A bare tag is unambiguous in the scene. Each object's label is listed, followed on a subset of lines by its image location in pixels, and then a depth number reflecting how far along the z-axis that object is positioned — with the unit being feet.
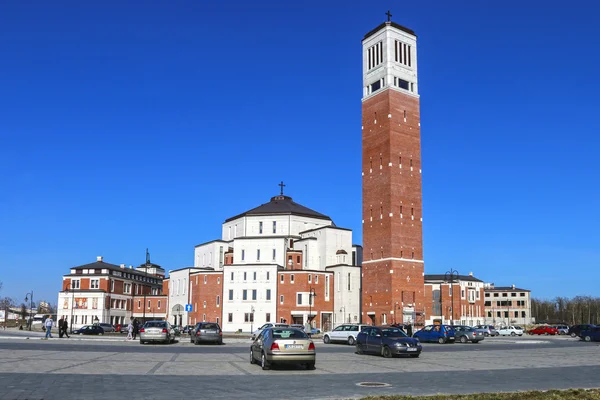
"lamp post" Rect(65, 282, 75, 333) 331.36
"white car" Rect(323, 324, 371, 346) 142.31
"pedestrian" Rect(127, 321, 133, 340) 151.53
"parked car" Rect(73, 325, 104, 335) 213.87
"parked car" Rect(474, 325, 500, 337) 230.58
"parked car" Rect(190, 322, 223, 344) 127.65
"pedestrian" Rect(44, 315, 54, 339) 144.50
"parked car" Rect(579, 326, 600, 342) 169.99
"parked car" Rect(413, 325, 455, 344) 153.48
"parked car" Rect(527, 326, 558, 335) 259.60
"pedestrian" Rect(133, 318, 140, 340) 152.76
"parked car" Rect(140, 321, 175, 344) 122.93
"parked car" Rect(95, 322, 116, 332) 253.36
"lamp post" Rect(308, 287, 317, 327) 266.61
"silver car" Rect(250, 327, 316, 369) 66.28
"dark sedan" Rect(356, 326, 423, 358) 91.66
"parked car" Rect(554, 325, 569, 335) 264.11
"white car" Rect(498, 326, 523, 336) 244.22
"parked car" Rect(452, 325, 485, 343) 157.28
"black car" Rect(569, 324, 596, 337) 190.81
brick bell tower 235.20
